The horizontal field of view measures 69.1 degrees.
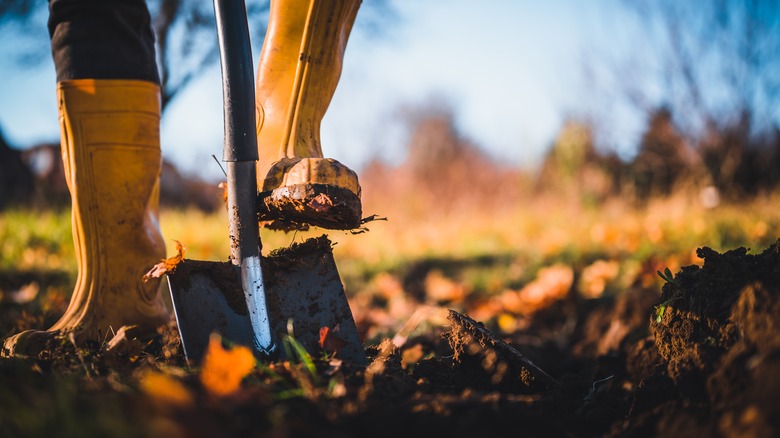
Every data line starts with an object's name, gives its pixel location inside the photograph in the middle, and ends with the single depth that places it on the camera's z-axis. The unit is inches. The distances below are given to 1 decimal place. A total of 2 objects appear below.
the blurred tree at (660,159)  405.4
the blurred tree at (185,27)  267.9
